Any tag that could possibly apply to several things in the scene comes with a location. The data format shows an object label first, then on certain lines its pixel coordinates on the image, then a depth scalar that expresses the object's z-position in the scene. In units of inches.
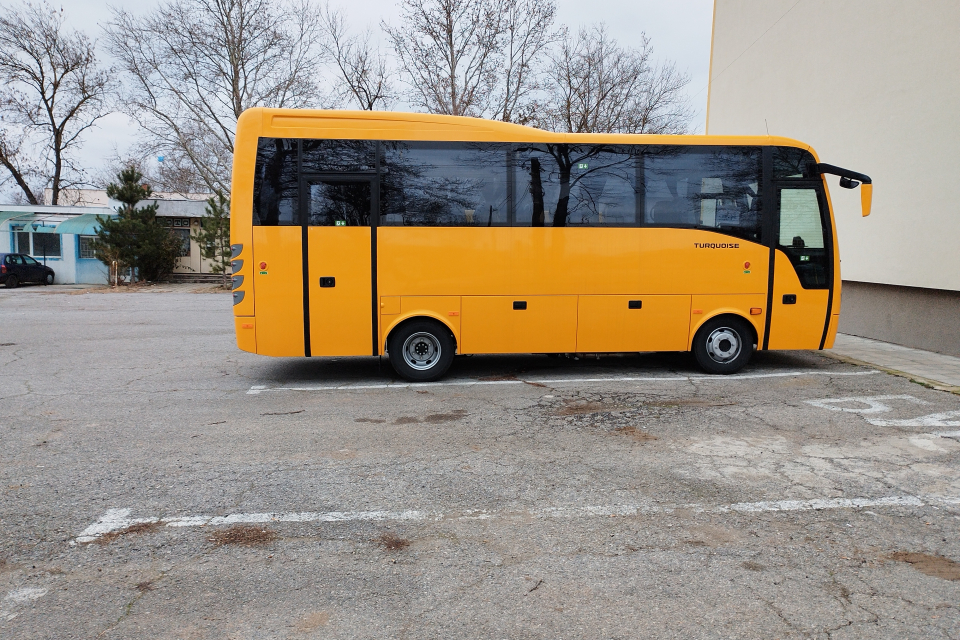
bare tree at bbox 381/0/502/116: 1159.6
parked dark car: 1096.8
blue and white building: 1210.0
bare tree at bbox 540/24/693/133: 1251.8
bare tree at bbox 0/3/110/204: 1368.1
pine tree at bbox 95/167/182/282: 1097.4
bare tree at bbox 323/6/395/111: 1209.4
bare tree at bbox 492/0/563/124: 1168.8
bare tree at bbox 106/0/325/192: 1171.3
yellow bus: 303.1
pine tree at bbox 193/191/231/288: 1109.7
